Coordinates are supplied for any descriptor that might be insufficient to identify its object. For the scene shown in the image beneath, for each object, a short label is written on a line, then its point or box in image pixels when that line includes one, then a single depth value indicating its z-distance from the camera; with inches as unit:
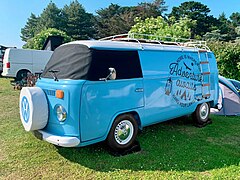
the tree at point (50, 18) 1936.5
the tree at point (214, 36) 1401.5
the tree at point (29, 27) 2378.2
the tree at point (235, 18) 2144.4
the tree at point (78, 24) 1753.2
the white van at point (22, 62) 530.3
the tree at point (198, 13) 1819.6
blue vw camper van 144.6
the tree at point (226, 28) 1642.7
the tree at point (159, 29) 560.8
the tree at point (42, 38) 1175.7
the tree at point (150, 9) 1576.0
